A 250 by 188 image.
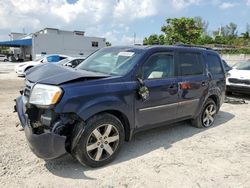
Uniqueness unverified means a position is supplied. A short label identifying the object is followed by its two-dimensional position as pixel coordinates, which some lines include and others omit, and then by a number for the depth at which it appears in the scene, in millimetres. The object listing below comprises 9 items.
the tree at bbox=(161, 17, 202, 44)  24536
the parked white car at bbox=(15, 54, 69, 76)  11318
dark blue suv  2350
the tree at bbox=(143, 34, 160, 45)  34223
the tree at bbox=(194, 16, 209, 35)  46683
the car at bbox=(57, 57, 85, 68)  9132
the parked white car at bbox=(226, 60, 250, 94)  6417
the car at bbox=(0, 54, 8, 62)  28785
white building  27122
